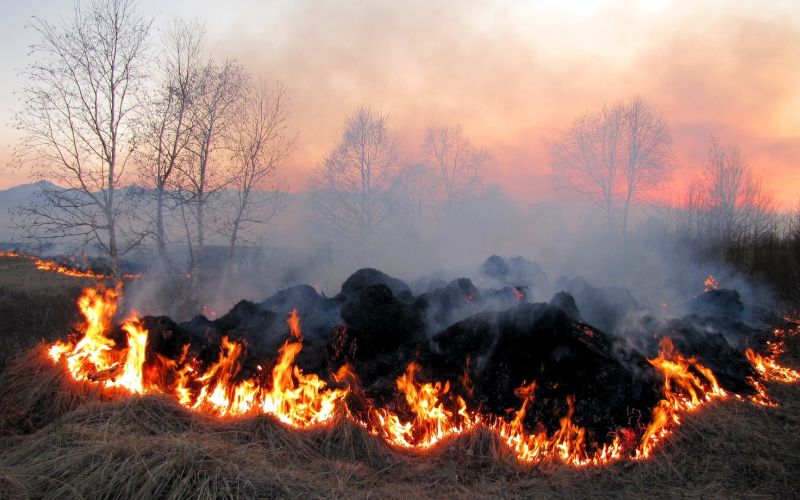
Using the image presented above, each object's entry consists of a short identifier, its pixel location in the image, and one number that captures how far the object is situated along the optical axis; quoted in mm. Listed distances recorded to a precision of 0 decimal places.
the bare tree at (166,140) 12961
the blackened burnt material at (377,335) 6168
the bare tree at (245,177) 14664
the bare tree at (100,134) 11539
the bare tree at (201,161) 13758
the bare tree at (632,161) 25781
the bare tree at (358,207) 22391
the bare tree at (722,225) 16375
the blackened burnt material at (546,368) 5082
